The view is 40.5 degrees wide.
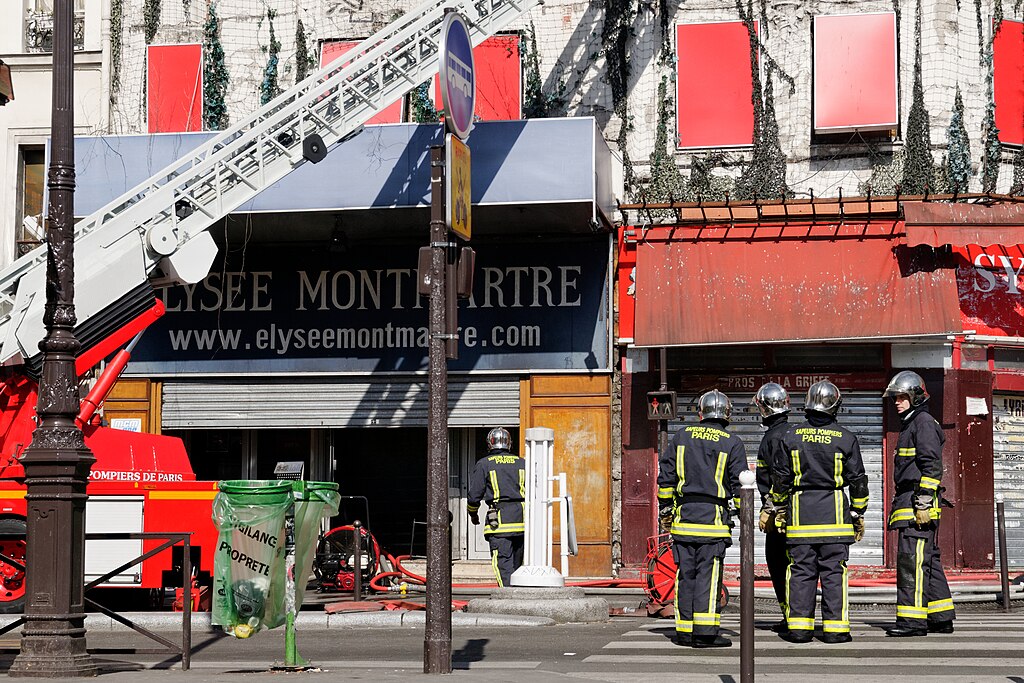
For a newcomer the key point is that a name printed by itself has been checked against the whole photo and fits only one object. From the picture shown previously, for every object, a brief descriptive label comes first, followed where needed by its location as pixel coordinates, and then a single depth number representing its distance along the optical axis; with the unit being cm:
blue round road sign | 1009
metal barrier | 982
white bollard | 1326
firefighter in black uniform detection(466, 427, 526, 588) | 1450
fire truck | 1445
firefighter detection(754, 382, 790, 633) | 1123
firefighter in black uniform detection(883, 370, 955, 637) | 1118
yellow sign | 987
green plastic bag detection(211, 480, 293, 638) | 940
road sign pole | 938
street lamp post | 930
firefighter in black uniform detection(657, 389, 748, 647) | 1068
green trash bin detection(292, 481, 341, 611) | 952
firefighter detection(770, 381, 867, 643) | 1073
